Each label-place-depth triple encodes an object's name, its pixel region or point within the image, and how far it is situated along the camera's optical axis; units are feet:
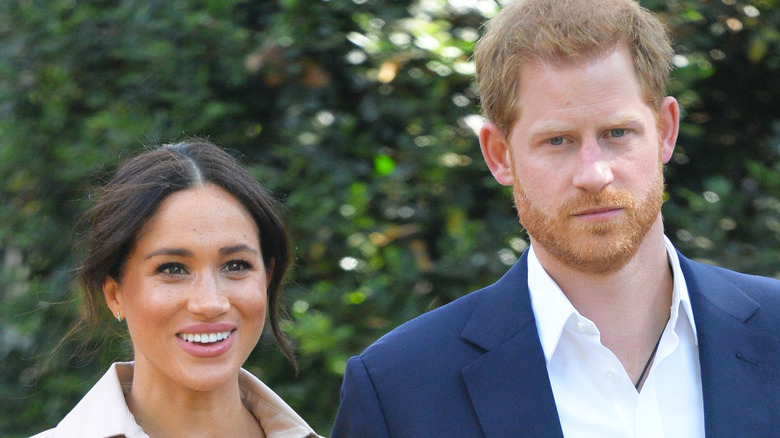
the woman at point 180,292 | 17.53
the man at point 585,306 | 15.37
